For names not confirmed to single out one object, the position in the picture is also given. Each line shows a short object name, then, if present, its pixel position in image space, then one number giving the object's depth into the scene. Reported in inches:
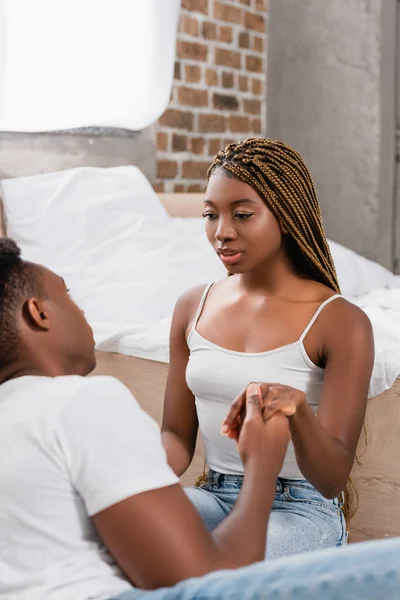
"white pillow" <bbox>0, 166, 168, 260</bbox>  93.8
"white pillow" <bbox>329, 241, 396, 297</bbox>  103.4
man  32.3
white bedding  86.4
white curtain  102.9
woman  50.3
